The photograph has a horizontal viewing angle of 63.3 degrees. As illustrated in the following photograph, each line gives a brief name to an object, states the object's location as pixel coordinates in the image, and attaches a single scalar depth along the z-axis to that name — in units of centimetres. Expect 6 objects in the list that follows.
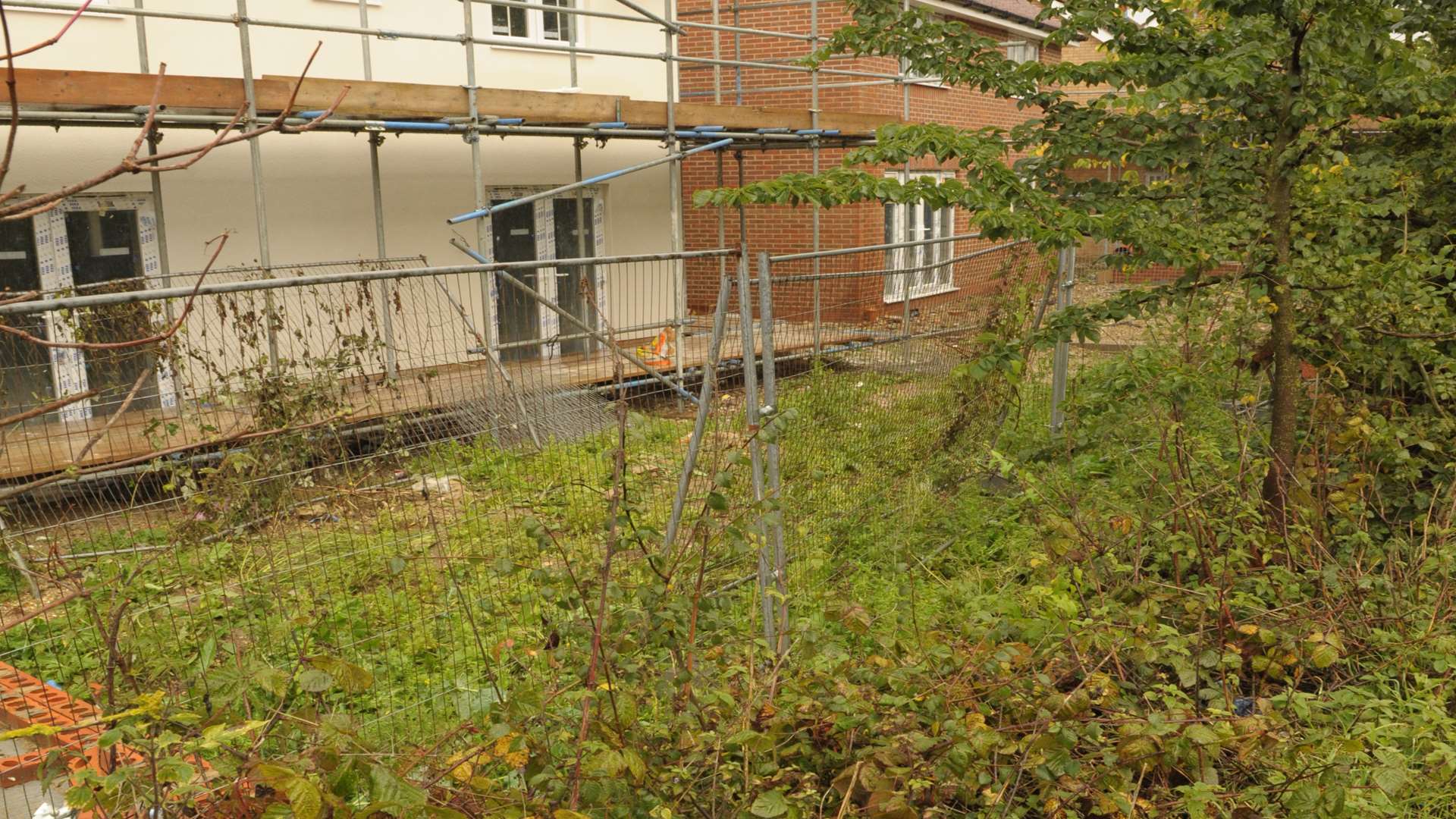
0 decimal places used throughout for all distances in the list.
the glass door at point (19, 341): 714
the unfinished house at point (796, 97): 1831
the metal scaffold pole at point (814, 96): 1512
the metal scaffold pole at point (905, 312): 617
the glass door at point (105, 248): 1015
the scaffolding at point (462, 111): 853
